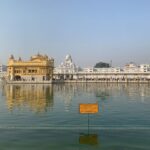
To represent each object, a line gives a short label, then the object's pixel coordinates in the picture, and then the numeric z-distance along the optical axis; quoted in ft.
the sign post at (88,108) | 20.29
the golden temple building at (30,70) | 170.44
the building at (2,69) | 264.99
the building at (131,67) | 267.42
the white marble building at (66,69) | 217.48
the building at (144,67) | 246.09
